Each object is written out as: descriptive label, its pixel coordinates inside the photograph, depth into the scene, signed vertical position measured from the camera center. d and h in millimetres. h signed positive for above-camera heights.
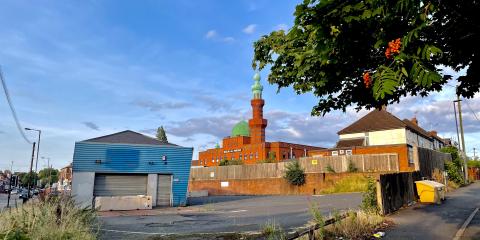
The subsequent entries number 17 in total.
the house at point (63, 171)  123212 +1966
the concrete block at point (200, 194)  46812 -1963
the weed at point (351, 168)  33875 +1125
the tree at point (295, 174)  35125 +531
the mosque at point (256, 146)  82688 +7890
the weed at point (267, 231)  10336 -1488
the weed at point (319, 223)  8875 -1035
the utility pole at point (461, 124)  40519 +6392
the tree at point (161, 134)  68125 +8113
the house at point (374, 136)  43322 +5663
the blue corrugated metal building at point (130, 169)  27625 +630
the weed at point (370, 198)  13170 -644
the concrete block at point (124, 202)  25406 -1712
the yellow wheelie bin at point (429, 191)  18766 -519
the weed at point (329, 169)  34325 +1019
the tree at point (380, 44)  3152 +1407
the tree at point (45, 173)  138925 +1035
